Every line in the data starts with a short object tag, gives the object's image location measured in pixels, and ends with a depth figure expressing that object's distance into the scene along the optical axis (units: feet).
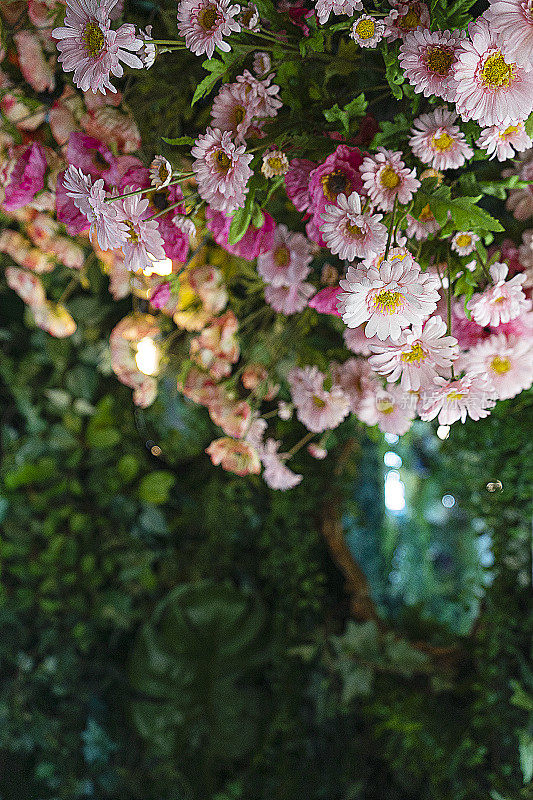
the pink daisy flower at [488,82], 1.55
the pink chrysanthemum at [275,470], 3.03
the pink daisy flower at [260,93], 1.93
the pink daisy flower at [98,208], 1.83
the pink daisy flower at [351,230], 1.76
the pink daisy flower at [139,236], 1.87
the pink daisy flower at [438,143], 1.85
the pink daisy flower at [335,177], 1.89
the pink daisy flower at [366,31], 1.73
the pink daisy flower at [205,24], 1.76
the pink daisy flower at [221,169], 1.83
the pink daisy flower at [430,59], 1.67
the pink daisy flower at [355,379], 2.56
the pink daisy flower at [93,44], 1.71
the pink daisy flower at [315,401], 2.60
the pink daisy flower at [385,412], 2.27
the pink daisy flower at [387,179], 1.82
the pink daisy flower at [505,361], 2.17
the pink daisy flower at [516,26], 1.49
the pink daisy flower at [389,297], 1.64
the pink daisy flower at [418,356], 1.79
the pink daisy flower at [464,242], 2.05
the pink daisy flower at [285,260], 2.48
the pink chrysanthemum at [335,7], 1.67
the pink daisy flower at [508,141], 1.75
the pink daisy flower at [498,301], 1.96
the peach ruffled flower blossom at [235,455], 2.80
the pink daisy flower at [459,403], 1.90
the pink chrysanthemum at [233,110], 1.93
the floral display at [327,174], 1.69
